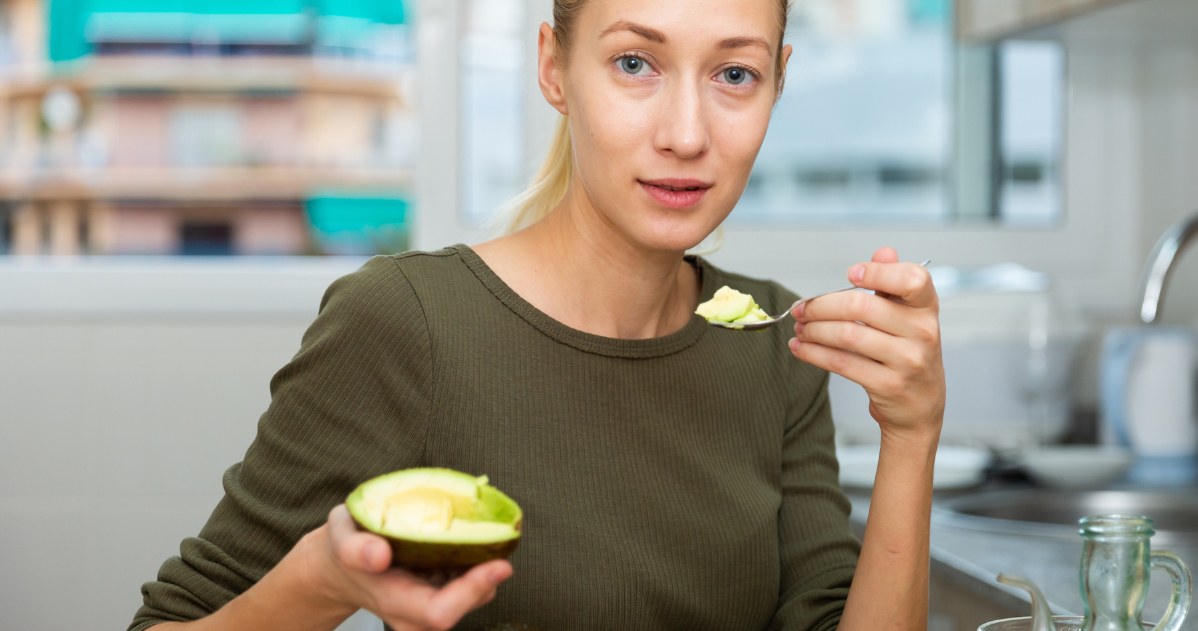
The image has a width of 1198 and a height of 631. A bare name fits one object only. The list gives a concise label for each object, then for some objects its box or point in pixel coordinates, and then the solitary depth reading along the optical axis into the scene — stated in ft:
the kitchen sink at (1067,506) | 5.63
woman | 3.53
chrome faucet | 6.48
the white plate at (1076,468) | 6.12
